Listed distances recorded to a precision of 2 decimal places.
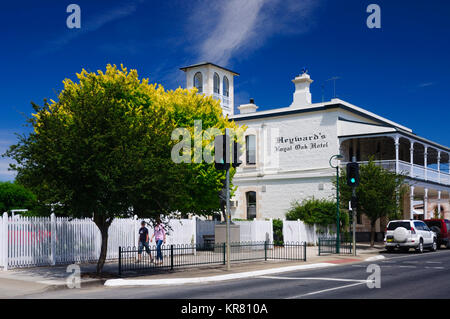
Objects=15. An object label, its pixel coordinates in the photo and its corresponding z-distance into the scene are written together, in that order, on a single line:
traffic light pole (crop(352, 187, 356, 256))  25.69
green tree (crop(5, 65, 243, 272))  15.23
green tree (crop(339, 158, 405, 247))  30.48
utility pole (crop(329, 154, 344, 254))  26.58
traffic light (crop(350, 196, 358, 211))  25.81
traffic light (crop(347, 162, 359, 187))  24.84
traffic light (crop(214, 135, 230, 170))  17.68
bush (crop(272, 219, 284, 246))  32.41
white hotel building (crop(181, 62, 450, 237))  37.22
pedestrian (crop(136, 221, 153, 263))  20.75
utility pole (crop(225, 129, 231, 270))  17.65
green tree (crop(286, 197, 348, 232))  33.41
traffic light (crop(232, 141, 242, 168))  18.00
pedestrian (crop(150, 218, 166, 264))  21.14
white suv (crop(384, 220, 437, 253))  28.58
